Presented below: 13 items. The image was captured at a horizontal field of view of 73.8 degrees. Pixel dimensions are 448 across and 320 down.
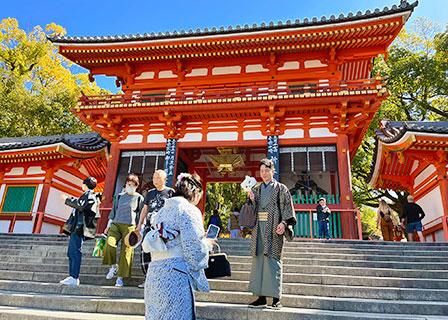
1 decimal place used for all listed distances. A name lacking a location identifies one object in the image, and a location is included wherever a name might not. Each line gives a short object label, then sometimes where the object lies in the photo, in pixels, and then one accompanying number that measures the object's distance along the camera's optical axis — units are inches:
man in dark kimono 151.6
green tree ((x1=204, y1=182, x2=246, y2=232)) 949.8
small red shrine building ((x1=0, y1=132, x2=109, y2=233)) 466.0
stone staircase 148.9
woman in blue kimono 83.7
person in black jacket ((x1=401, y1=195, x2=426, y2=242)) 346.3
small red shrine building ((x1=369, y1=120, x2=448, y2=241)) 366.3
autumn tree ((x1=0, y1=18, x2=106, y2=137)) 748.6
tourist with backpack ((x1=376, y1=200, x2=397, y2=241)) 388.8
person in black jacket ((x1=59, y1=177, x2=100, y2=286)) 190.4
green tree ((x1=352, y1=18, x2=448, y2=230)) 678.5
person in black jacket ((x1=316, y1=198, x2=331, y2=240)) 355.6
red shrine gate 389.1
